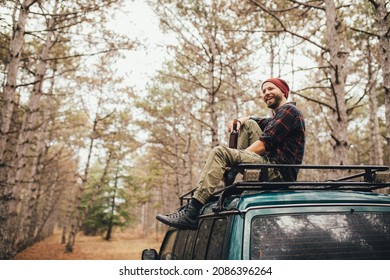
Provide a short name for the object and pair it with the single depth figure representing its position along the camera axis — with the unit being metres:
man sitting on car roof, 2.87
